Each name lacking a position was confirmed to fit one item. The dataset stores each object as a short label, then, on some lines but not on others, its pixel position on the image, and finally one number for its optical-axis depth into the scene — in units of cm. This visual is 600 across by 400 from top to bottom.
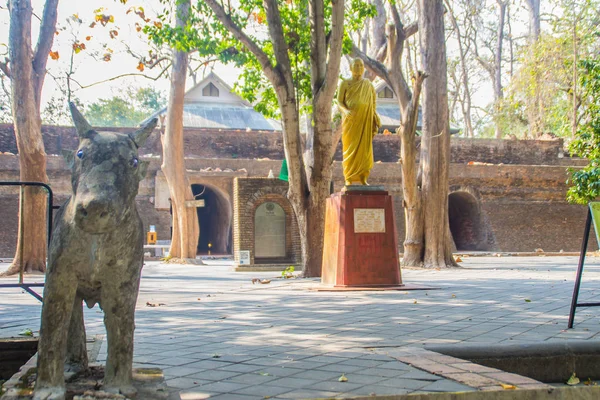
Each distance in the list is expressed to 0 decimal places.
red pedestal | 1011
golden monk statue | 1071
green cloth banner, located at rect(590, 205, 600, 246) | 577
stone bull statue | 288
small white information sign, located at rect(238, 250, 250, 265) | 1728
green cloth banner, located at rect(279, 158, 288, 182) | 1518
